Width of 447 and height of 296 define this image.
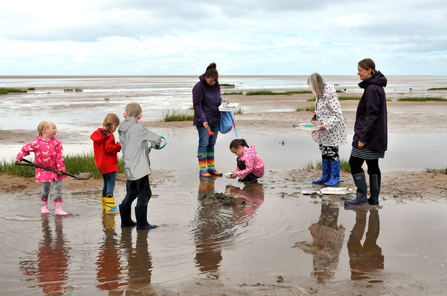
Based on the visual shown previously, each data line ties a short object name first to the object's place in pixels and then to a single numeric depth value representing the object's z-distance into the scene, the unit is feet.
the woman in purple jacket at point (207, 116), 26.54
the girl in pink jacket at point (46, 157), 18.76
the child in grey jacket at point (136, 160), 16.43
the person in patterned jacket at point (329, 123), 23.34
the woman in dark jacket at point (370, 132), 18.86
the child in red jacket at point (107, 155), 18.35
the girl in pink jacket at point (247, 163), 24.94
